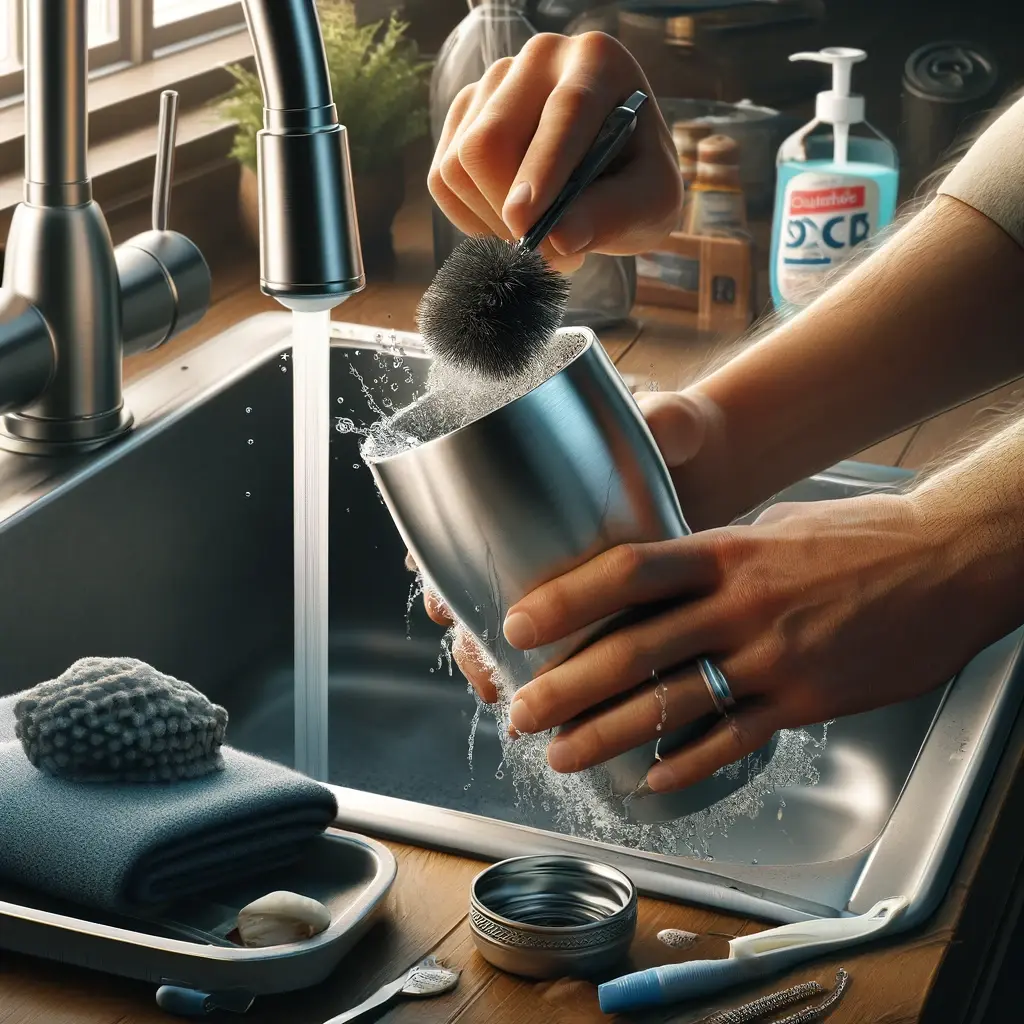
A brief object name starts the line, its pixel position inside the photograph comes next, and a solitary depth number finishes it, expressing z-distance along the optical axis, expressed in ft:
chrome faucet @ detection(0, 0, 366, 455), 2.14
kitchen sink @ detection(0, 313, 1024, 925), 2.12
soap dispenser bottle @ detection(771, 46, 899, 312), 3.78
